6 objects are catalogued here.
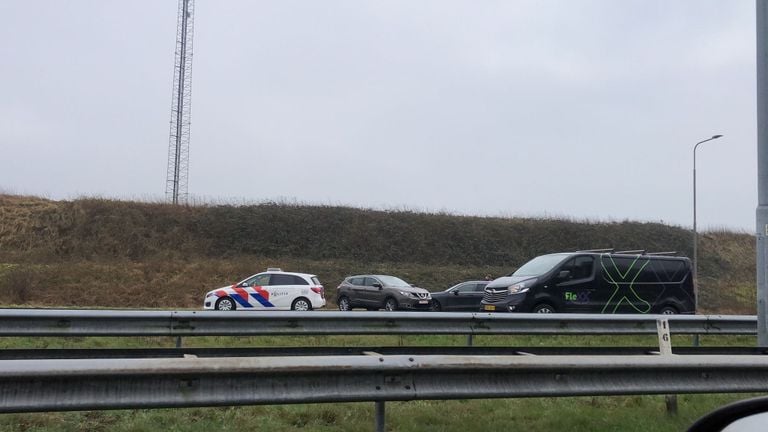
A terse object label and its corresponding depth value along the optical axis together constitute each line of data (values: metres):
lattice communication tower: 47.00
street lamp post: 33.24
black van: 16.12
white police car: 22.28
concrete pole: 9.02
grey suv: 23.28
